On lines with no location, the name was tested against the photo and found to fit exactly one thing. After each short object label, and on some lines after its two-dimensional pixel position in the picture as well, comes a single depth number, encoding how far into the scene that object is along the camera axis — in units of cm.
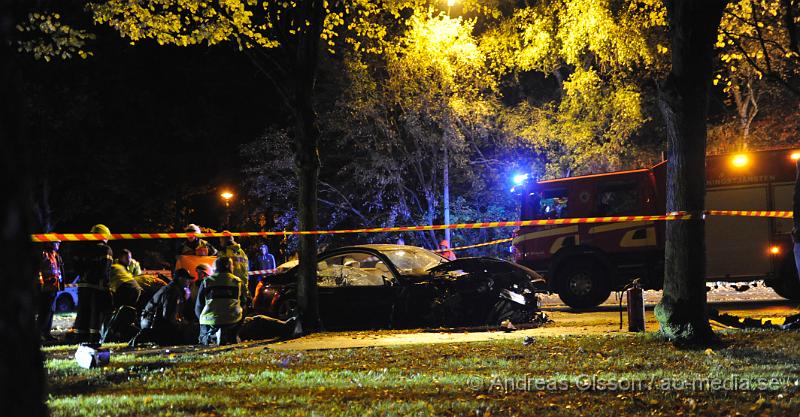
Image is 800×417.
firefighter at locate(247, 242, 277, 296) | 1904
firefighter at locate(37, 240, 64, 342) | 1276
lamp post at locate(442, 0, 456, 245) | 2553
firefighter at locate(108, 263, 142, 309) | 1240
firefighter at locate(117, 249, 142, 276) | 1284
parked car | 2347
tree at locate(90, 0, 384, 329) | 1300
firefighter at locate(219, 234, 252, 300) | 1307
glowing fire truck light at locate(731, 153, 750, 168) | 1470
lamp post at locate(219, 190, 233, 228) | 3309
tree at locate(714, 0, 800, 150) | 1752
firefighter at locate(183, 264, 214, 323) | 1233
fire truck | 1447
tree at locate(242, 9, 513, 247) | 2497
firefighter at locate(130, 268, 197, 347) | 1183
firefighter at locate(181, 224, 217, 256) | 1327
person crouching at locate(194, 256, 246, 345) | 1121
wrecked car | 1266
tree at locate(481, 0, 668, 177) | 2206
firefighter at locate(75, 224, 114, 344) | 957
